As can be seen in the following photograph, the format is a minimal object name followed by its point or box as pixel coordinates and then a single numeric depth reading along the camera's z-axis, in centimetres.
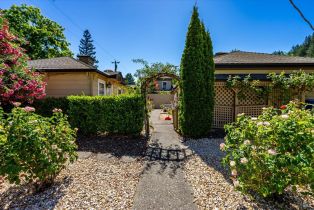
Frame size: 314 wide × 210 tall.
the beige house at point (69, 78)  841
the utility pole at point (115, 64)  2881
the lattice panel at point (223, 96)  837
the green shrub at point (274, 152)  212
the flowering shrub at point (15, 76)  516
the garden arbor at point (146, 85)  686
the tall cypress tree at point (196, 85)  652
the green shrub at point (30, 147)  257
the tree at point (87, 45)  4694
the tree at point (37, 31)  1783
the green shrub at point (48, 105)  678
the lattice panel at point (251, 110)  828
